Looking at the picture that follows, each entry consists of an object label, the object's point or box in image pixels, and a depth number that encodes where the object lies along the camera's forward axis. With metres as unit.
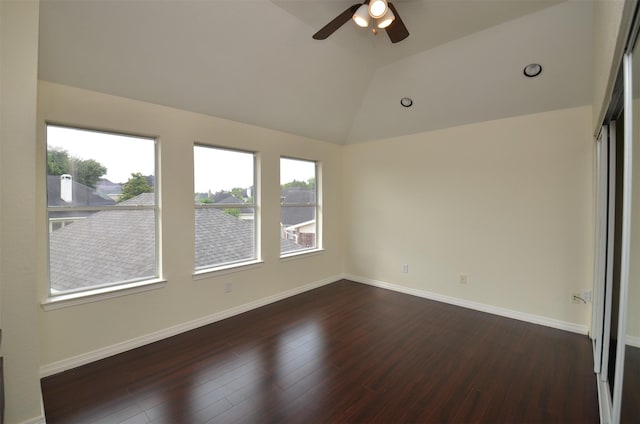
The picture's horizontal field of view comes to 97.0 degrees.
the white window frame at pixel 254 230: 3.31
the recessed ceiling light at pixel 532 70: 2.88
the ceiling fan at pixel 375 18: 1.97
